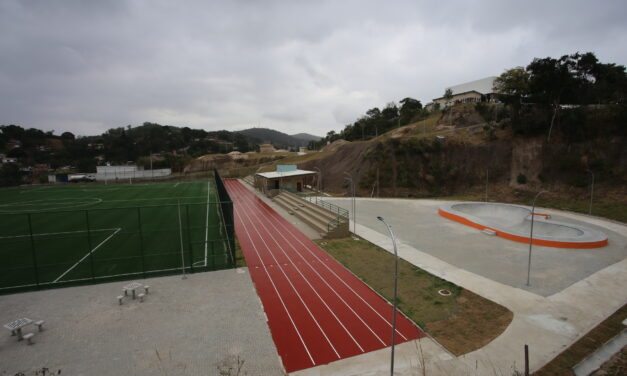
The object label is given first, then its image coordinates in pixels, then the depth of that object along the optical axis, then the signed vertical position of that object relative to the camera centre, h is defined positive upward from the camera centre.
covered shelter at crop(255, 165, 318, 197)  37.53 -3.32
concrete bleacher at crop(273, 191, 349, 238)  20.92 -5.08
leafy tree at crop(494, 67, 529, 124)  55.61 +14.84
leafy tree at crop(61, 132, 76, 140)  153.34 +13.15
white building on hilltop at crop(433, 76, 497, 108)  75.88 +17.26
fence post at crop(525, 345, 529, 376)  6.57 -4.76
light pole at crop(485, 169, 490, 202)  39.87 -2.95
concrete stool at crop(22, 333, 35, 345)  8.92 -5.54
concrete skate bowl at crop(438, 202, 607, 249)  18.91 -5.70
